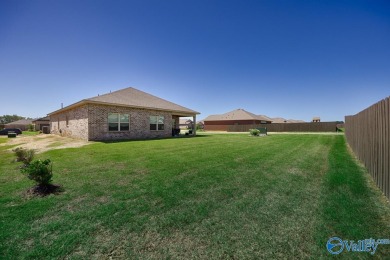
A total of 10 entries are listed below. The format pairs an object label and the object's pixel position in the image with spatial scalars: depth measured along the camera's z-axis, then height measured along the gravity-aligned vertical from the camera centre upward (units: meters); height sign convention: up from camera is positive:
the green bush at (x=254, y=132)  22.44 -0.35
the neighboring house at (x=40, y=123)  44.64 +1.61
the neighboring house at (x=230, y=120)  49.28 +2.59
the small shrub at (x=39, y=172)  4.07 -0.94
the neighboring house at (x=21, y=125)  61.20 +1.62
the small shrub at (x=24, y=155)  5.84 -0.83
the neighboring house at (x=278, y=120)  79.03 +3.88
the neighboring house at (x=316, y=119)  57.44 +3.06
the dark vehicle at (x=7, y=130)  26.97 -0.18
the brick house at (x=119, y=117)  14.99 +1.21
